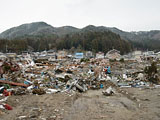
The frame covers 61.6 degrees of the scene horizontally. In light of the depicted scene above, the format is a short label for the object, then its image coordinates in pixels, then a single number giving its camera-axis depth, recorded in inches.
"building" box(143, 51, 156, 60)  1524.4
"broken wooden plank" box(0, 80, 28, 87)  339.8
